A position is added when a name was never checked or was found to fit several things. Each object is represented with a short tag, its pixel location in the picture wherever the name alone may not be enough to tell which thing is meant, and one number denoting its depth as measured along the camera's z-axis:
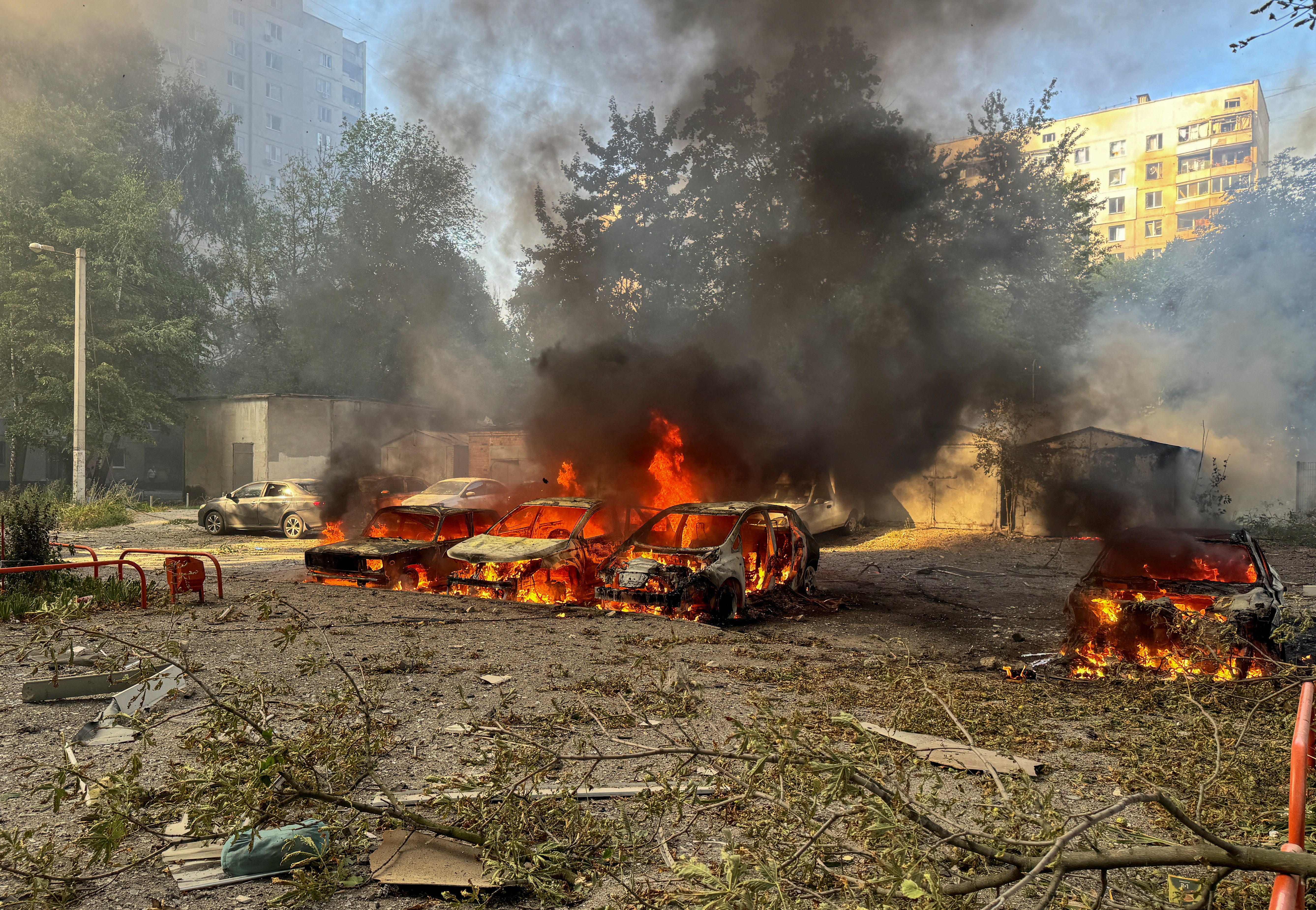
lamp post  20.16
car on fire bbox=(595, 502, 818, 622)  8.74
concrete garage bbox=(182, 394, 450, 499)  27.95
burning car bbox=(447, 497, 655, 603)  9.65
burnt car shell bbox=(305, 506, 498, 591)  10.50
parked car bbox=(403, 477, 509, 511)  17.45
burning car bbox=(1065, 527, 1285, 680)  6.04
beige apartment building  62.44
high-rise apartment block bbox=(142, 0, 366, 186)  68.88
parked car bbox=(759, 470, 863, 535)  17.38
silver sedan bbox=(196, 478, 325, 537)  18.47
